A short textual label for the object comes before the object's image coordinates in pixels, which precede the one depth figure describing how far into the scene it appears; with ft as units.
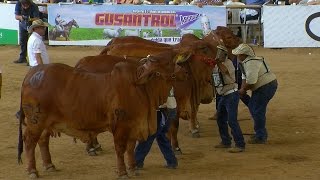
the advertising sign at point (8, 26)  77.36
